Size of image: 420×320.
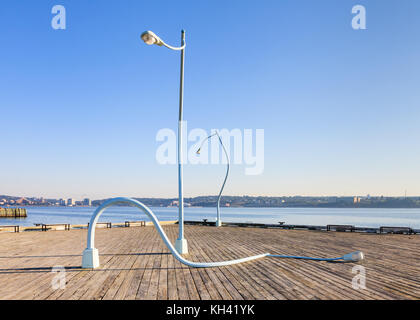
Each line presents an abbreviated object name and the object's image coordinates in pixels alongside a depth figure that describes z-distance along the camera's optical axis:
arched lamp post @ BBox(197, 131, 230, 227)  22.11
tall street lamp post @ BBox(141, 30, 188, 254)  9.48
